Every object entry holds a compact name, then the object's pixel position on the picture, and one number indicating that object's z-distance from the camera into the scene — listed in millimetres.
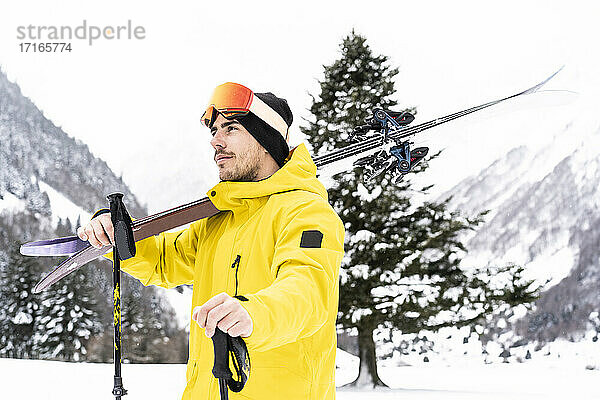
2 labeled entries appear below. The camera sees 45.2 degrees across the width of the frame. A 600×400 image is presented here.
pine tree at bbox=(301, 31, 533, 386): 7414
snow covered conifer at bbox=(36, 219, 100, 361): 11258
